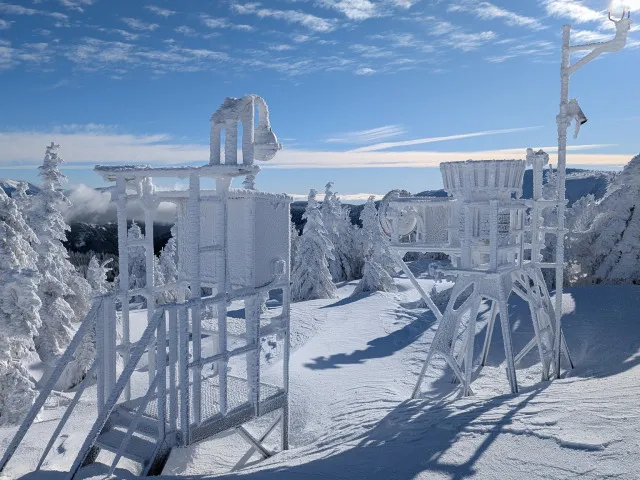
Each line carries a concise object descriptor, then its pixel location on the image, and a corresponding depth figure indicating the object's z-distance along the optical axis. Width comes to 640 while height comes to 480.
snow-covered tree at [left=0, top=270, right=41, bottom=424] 17.45
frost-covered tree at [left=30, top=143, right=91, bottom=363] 23.42
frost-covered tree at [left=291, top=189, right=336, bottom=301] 40.16
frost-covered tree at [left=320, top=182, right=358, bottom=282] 54.56
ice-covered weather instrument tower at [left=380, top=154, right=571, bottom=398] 13.40
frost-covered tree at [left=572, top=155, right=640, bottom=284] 26.00
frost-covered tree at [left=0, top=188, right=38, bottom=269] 19.23
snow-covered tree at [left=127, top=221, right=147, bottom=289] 45.44
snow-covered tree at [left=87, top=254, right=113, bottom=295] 33.14
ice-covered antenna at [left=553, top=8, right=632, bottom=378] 14.52
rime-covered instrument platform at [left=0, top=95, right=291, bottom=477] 9.95
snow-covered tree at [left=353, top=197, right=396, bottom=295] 36.28
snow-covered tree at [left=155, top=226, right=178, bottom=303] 43.75
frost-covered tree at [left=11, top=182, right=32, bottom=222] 24.41
